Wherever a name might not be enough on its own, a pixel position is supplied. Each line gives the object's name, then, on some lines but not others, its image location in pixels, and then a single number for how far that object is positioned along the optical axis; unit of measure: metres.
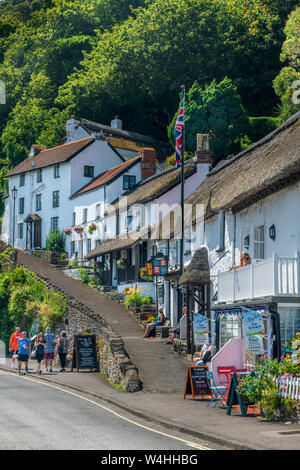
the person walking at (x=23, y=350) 28.91
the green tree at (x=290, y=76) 48.16
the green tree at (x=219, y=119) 59.25
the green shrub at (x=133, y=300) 40.81
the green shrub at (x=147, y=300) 41.43
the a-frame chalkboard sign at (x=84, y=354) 30.58
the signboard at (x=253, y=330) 20.02
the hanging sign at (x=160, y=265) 37.34
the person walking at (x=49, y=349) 30.05
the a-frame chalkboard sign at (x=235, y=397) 18.59
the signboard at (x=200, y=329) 25.08
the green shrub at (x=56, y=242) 62.88
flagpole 32.69
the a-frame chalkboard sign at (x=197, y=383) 21.92
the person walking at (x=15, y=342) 31.30
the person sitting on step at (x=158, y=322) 34.56
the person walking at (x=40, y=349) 29.24
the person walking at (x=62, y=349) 30.94
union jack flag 33.72
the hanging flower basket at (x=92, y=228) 56.84
